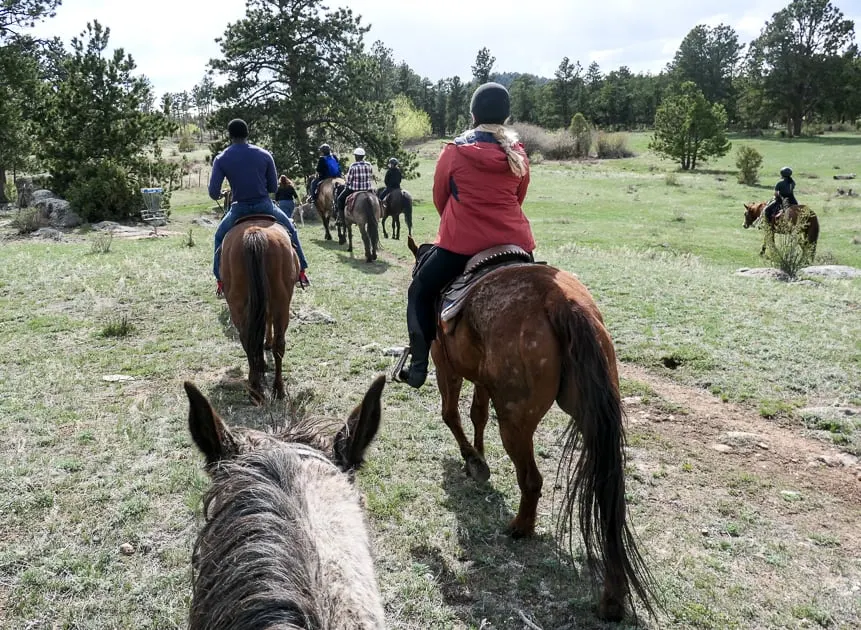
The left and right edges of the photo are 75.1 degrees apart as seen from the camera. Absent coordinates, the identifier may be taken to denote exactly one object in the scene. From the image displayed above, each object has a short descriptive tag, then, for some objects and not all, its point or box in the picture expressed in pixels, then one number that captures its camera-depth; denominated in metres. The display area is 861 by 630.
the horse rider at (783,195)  16.31
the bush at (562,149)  53.50
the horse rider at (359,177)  14.68
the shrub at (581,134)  52.99
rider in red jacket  3.98
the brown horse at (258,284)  5.59
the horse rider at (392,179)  17.12
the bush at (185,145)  51.66
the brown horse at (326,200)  16.52
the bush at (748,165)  34.00
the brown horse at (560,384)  3.00
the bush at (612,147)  53.31
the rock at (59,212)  17.89
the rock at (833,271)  12.87
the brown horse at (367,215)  13.70
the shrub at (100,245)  13.23
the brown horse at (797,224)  13.07
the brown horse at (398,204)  16.89
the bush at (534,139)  53.75
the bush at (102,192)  18.17
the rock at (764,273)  12.52
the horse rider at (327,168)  17.08
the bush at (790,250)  12.60
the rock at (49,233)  16.20
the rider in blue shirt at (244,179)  6.51
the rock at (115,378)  6.21
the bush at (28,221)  17.35
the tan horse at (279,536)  1.24
